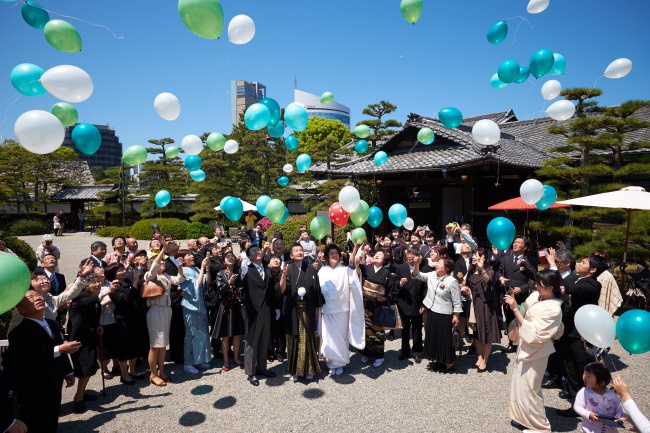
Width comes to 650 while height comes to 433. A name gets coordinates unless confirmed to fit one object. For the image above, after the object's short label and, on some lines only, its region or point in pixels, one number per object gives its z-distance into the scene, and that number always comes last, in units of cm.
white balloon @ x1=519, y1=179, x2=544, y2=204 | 626
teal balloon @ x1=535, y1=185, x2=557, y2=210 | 698
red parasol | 913
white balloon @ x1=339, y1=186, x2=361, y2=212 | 622
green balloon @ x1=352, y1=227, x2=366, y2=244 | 745
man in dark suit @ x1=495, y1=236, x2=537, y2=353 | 568
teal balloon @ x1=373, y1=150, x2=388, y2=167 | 1141
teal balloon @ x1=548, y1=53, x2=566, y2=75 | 744
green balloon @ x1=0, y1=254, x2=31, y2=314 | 244
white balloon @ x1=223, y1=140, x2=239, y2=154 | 835
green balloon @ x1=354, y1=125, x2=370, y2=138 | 1153
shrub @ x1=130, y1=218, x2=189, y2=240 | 2202
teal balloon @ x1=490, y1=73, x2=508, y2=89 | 789
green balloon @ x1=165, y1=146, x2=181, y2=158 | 786
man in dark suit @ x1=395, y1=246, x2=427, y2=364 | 573
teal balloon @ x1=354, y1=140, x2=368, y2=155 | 1131
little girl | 308
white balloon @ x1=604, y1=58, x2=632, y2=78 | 699
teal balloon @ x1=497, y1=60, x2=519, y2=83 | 738
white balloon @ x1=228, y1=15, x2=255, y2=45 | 589
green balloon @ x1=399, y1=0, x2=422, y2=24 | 619
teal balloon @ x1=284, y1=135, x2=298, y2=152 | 935
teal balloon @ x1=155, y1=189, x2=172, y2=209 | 802
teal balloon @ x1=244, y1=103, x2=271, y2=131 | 623
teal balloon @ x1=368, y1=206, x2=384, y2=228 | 826
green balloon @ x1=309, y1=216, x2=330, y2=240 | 680
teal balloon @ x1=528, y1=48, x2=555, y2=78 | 702
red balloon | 722
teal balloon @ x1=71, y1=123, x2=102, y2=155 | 499
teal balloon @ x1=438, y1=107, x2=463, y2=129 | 753
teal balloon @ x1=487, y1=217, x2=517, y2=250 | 566
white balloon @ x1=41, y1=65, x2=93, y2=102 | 454
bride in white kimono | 527
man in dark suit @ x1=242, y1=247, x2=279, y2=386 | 499
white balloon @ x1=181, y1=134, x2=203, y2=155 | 705
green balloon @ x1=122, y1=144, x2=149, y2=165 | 606
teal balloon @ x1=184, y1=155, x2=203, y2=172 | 771
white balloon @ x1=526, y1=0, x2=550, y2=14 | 669
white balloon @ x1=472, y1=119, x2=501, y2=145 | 672
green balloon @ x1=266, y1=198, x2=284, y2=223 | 654
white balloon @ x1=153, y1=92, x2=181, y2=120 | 592
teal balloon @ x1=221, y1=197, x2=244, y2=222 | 675
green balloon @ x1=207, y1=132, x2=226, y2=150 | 773
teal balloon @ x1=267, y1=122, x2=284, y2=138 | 781
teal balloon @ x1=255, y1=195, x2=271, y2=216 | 740
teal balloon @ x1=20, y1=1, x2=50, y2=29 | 476
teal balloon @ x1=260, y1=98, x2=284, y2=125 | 673
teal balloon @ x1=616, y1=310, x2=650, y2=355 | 318
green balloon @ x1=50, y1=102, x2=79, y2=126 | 484
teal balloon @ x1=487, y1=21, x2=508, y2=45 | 702
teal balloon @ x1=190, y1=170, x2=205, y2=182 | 804
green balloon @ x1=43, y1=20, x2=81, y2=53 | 477
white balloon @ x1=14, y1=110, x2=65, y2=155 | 386
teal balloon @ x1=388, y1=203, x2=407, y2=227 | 806
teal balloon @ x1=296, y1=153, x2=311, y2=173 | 983
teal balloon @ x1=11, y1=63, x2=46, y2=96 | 465
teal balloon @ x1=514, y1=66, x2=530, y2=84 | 750
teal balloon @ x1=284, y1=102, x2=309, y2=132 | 696
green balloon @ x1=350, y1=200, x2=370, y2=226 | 692
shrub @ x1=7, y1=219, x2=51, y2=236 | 2405
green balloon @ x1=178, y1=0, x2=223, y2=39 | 463
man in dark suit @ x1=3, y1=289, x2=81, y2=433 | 318
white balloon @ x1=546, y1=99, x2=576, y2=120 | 725
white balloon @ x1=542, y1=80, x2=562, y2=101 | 768
